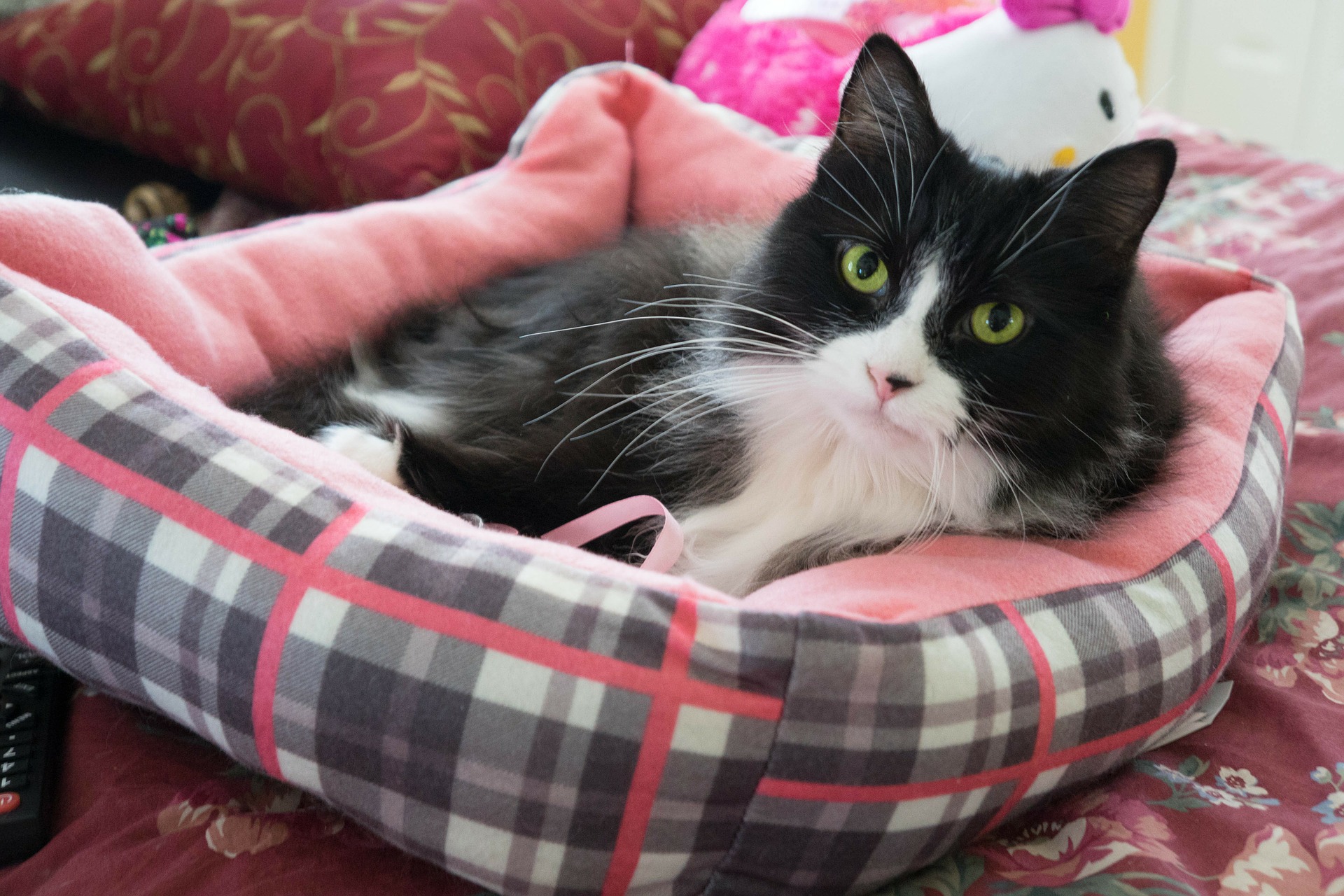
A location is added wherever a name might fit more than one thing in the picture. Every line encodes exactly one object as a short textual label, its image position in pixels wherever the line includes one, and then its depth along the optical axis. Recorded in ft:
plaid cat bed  2.06
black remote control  2.15
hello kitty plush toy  2.67
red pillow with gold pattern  3.26
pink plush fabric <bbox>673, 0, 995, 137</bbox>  3.14
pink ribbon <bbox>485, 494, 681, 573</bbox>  2.43
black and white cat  2.30
